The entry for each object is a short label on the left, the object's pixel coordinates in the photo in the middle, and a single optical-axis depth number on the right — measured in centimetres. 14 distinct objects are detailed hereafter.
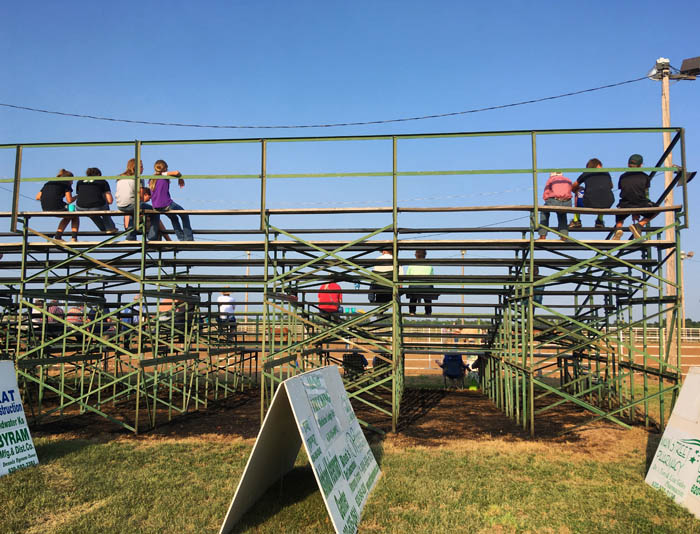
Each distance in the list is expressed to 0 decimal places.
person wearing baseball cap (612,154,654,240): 1027
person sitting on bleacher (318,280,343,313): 1330
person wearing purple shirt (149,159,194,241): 1086
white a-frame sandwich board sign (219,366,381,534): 513
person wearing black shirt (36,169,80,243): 1121
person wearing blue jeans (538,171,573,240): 1020
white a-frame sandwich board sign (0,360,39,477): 711
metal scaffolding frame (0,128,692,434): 981
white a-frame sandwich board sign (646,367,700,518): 621
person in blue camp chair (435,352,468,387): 1742
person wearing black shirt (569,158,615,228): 1024
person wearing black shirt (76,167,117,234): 1106
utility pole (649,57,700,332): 1894
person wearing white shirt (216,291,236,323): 1644
